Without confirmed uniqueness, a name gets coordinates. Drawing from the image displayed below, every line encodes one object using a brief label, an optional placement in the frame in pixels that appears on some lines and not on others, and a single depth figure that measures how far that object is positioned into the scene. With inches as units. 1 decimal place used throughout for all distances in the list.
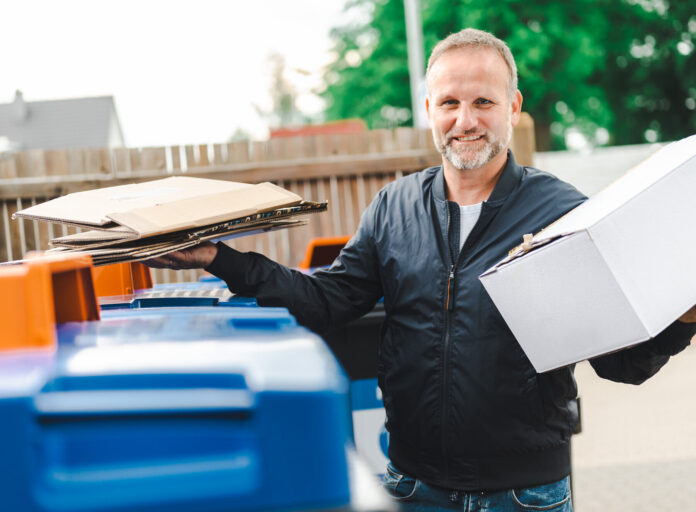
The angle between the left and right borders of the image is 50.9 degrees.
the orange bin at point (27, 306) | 40.3
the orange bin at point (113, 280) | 82.0
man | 73.2
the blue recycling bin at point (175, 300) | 73.2
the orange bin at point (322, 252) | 118.6
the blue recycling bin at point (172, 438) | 33.8
